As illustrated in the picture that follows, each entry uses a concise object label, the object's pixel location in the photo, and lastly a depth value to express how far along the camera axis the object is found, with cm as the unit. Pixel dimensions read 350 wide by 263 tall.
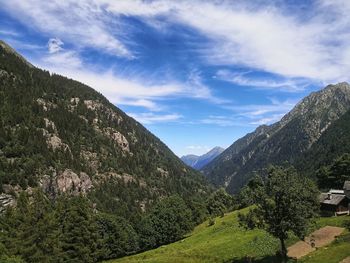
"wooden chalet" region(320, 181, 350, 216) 9119
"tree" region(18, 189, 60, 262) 7506
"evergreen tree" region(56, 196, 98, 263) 9031
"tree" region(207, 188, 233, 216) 18325
